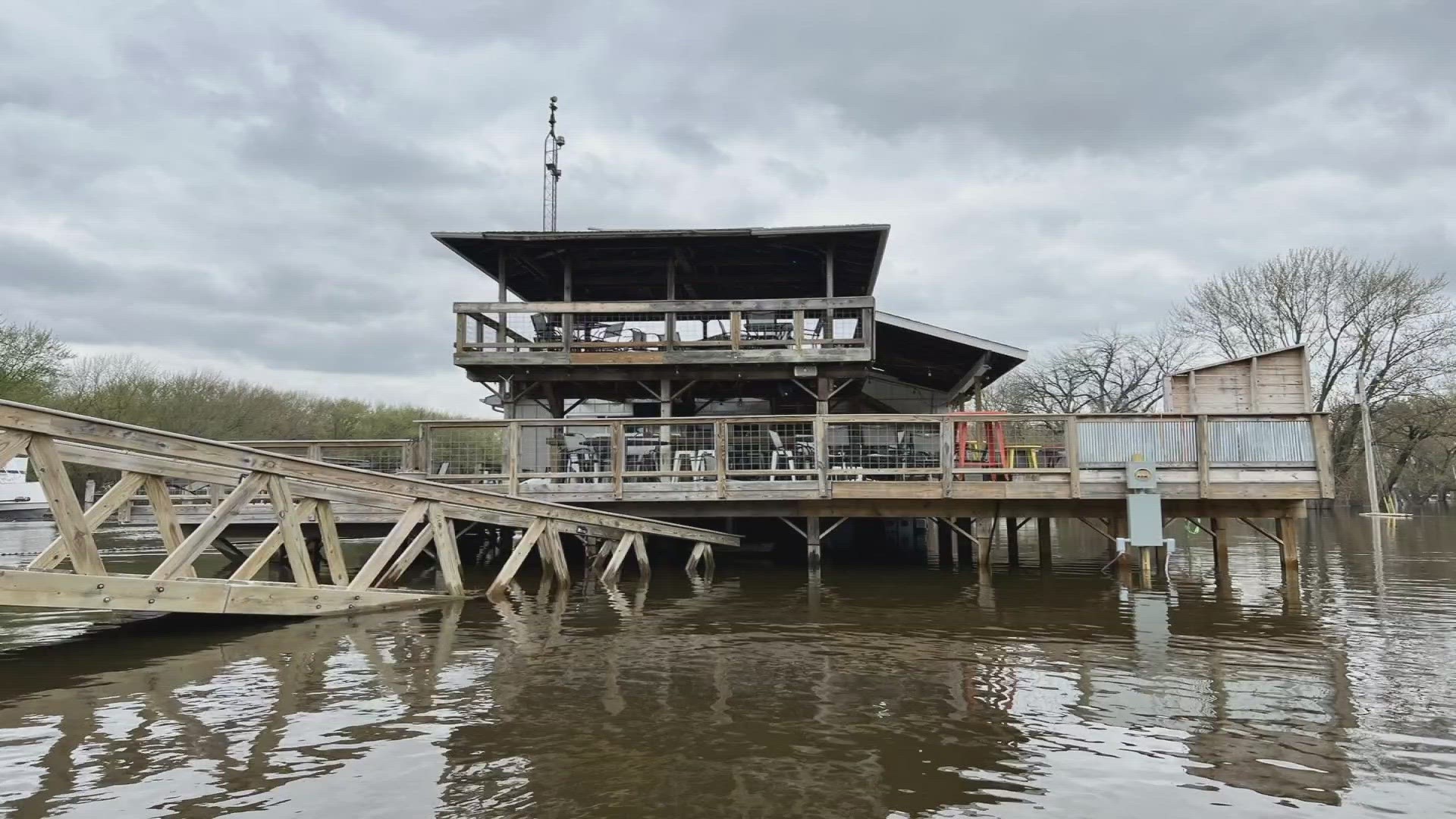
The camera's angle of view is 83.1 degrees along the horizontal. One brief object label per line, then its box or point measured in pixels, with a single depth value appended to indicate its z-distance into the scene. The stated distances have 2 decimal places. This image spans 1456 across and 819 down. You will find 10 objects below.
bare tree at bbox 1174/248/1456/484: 33.59
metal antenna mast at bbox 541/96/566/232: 24.28
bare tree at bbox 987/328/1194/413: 43.41
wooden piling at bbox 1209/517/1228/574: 11.84
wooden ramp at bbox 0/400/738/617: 6.38
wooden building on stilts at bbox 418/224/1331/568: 11.45
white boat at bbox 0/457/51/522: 32.95
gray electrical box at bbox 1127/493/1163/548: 10.97
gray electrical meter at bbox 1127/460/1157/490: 11.13
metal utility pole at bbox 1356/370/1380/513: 29.61
